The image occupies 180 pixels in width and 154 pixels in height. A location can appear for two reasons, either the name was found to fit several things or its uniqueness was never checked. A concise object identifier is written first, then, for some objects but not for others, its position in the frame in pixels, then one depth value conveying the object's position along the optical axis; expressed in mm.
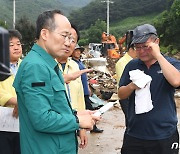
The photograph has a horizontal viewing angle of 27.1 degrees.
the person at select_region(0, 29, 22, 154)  3004
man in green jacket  1960
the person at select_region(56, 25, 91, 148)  3584
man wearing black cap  2877
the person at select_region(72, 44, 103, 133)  5445
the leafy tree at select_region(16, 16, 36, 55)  24594
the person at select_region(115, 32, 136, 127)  4531
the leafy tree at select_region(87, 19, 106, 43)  58469
